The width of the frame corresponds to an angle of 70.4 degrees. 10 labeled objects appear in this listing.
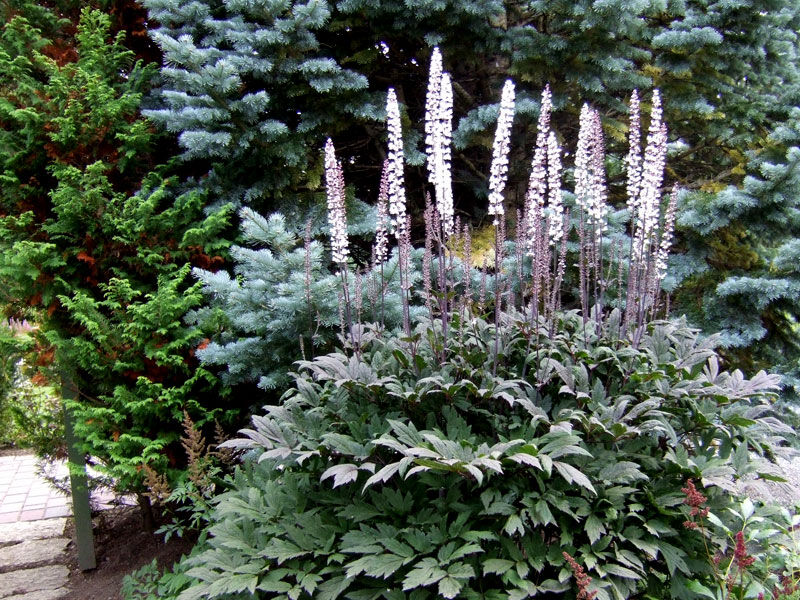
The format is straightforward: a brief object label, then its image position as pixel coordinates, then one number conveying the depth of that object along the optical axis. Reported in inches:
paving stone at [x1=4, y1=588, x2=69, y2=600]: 134.1
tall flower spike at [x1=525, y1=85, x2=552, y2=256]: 92.7
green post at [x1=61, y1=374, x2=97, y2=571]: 144.8
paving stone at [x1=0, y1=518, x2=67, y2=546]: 172.1
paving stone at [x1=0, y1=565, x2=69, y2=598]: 138.7
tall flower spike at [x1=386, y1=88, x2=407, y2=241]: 93.4
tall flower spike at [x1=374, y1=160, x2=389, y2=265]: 96.9
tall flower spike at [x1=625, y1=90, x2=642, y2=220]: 102.0
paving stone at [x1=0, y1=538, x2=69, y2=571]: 154.5
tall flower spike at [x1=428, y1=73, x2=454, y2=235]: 89.4
